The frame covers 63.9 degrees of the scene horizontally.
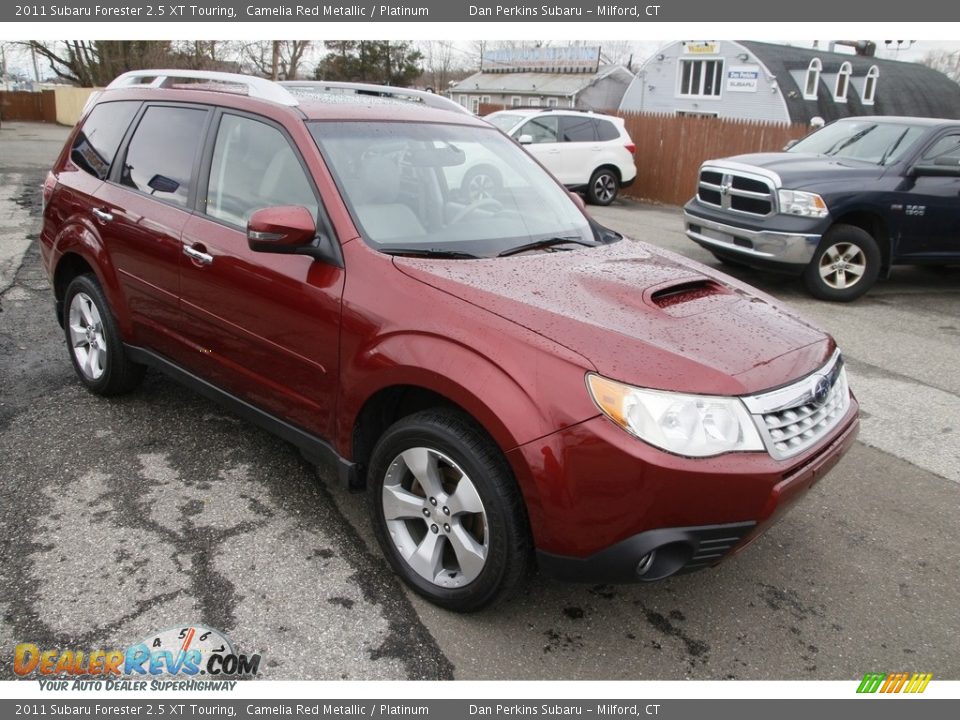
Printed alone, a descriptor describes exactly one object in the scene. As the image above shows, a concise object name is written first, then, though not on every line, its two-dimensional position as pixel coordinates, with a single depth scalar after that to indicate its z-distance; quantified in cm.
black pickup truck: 777
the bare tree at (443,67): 6881
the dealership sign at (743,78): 3566
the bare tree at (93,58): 3628
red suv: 242
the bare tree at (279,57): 3528
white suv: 1548
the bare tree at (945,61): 6216
